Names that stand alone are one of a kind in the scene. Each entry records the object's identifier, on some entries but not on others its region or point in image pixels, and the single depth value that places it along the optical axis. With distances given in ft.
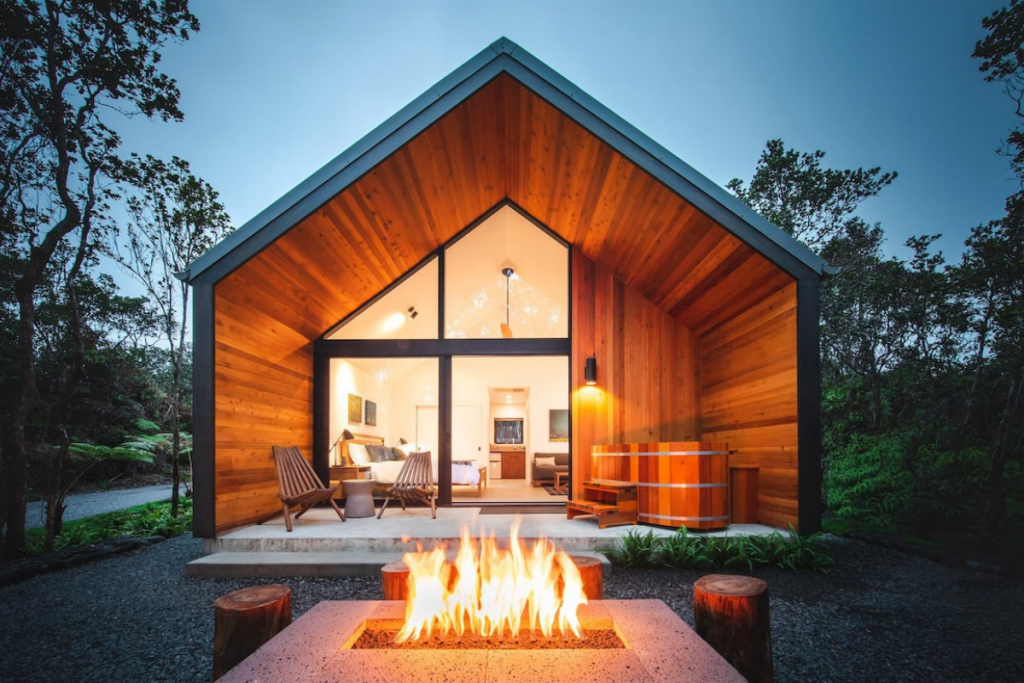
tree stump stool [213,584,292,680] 6.32
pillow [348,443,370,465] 24.38
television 42.80
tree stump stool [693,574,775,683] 6.47
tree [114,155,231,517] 21.94
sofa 33.96
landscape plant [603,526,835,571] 14.19
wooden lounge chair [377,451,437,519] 19.97
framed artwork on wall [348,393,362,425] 25.52
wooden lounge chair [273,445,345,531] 17.20
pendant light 23.34
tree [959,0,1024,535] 16.79
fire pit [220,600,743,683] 4.84
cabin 15.66
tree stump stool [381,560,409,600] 7.62
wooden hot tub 16.16
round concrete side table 19.83
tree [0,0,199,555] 15.89
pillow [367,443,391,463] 26.32
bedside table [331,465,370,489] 23.24
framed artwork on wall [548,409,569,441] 39.40
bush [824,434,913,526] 20.10
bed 24.42
